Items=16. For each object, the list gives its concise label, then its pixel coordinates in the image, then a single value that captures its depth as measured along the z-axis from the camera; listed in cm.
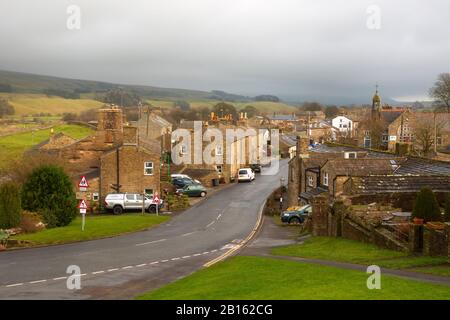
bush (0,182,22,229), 3281
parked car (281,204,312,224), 3956
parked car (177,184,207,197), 5444
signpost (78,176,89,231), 3322
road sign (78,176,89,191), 3347
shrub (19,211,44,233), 3356
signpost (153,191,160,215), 4209
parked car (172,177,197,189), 5798
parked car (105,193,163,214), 4541
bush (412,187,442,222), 2466
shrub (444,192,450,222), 2387
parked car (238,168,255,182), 6631
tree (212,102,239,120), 16100
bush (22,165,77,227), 3719
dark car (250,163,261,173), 7693
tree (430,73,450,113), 10456
